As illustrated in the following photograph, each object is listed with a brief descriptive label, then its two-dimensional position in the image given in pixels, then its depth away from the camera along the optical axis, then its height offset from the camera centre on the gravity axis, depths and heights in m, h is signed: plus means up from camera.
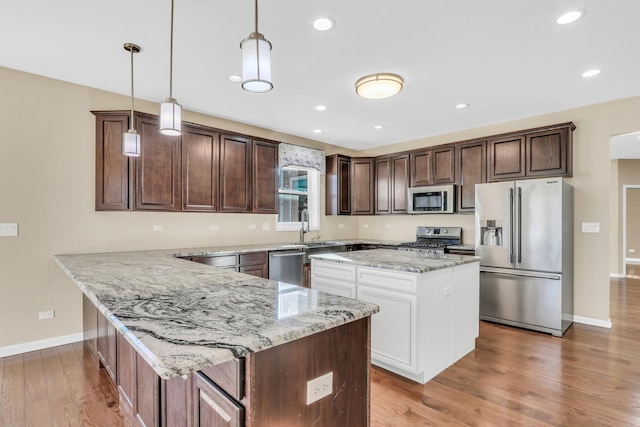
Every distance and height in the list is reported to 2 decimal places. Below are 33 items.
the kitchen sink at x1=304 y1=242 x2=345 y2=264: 4.71 -0.53
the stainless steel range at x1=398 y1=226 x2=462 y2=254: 4.89 -0.41
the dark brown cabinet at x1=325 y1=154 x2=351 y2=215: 5.79 +0.49
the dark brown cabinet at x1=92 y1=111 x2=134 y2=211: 3.38 +0.49
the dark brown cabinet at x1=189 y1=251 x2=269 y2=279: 3.62 -0.57
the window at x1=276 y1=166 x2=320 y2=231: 5.30 +0.28
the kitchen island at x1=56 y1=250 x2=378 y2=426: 0.96 -0.42
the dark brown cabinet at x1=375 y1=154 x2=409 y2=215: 5.50 +0.50
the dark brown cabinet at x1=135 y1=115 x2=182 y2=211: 3.57 +0.48
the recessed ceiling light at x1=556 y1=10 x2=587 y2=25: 2.17 +1.33
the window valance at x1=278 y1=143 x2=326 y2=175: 5.01 +0.91
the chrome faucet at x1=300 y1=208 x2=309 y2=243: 5.32 -0.14
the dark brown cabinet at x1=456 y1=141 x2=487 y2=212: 4.59 +0.61
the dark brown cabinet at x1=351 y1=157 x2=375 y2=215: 5.91 +0.49
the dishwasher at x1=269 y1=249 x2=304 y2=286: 4.19 -0.69
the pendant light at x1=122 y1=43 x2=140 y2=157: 2.65 +0.58
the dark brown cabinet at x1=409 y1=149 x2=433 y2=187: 5.17 +0.72
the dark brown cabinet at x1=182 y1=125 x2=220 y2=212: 3.92 +0.54
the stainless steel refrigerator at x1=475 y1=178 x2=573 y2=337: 3.63 -0.46
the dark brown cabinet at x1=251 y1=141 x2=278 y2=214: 4.58 +0.52
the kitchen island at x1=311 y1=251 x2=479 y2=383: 2.46 -0.73
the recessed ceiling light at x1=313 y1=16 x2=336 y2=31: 2.25 +1.33
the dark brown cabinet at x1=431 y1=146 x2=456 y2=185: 4.89 +0.73
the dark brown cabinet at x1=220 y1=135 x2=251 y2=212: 4.25 +0.52
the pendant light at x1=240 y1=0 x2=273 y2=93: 1.45 +0.67
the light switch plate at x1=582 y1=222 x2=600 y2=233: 3.90 -0.17
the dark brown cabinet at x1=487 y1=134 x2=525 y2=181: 4.22 +0.74
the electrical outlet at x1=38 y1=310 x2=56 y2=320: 3.19 -1.00
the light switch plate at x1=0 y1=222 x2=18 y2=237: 3.02 -0.15
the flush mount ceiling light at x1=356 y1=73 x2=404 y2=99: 3.07 +1.22
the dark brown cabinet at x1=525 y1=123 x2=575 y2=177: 3.93 +0.75
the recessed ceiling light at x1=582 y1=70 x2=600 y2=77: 3.05 +1.32
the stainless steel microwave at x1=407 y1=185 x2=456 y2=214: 4.87 +0.22
